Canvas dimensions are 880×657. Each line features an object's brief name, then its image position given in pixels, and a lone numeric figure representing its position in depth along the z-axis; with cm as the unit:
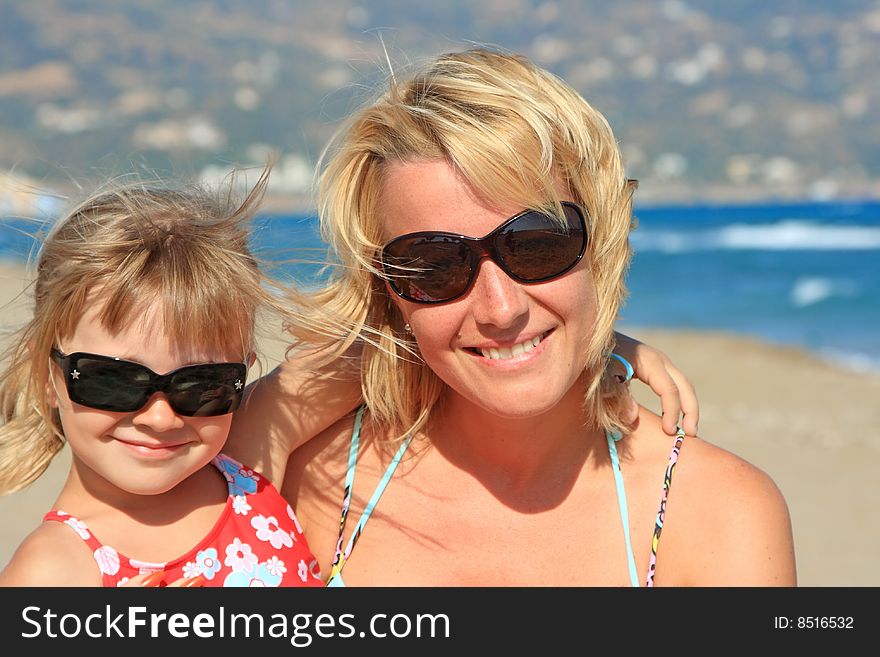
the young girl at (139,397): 223
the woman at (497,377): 243
